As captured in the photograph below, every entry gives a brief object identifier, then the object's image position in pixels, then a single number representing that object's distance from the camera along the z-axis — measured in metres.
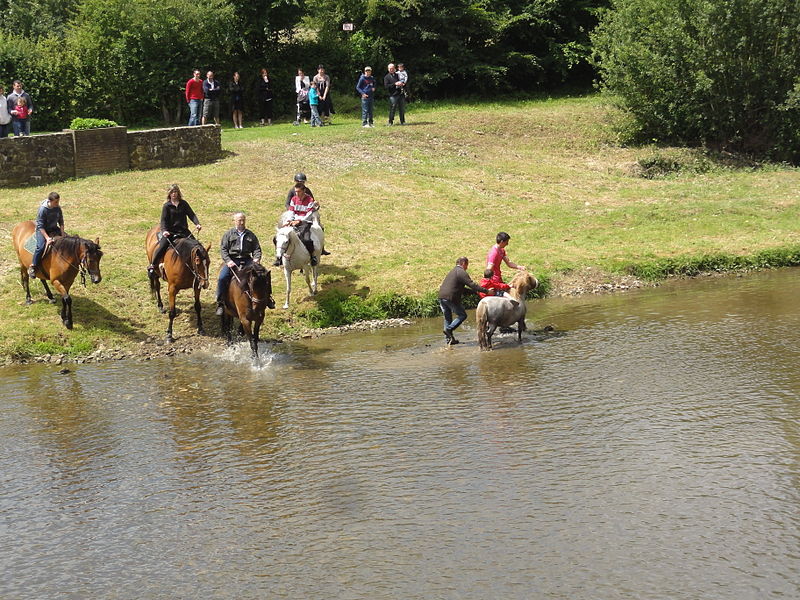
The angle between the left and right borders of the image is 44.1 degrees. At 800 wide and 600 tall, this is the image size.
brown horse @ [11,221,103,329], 18.42
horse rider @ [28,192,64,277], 19.00
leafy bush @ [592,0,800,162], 32.72
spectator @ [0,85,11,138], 30.14
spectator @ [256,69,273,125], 37.99
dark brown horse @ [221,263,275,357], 17.00
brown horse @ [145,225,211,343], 18.50
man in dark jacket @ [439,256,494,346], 17.95
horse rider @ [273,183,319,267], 20.39
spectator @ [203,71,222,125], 34.31
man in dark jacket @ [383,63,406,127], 35.62
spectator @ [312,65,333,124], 36.18
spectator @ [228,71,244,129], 37.25
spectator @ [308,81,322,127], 36.03
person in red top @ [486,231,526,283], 18.42
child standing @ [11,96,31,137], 30.42
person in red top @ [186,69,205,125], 33.91
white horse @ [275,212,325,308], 19.88
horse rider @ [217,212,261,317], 17.83
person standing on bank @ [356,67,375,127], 35.06
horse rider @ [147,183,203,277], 19.02
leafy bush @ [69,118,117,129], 30.08
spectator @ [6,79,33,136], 30.45
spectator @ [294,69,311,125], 36.75
